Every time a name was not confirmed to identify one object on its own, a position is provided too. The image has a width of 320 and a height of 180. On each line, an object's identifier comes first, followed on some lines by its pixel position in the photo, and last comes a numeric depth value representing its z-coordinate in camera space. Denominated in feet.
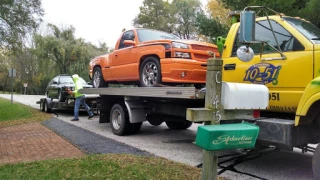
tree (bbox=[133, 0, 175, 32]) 150.10
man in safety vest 40.09
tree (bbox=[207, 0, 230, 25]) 100.07
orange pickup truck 21.39
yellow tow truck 14.16
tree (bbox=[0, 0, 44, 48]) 44.43
